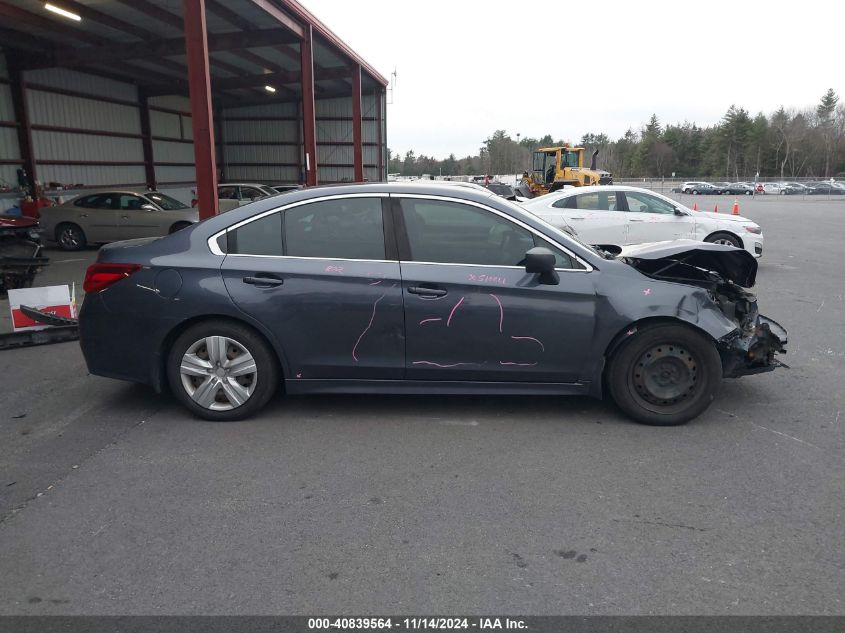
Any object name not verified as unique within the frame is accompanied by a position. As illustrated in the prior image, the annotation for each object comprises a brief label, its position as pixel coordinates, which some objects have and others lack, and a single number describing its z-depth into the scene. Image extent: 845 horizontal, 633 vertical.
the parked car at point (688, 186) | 62.09
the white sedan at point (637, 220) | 11.27
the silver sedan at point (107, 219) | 15.52
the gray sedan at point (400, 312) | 4.35
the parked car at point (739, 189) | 61.66
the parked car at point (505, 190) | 23.04
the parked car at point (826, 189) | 58.44
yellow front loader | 28.62
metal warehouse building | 16.81
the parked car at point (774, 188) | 60.50
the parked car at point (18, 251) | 9.23
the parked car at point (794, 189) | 60.50
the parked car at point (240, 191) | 20.20
